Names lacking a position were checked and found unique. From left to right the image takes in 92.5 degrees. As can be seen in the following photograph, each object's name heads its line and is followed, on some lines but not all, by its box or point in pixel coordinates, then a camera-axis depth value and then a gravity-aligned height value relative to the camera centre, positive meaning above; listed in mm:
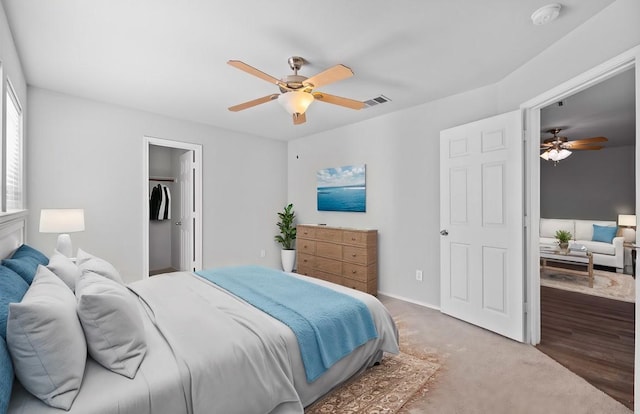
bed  1225 -720
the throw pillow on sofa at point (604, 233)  5781 -461
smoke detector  1940 +1269
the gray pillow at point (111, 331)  1344 -552
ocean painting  4562 +318
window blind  2521 +502
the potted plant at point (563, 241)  5114 -549
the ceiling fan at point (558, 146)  4871 +1024
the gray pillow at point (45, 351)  1104 -534
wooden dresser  4164 -679
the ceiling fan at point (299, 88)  2184 +960
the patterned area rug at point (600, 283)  4133 -1125
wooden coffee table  4746 -865
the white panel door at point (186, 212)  4676 -48
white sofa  5359 -600
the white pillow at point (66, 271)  1874 -394
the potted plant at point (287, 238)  5508 -534
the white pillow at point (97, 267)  1883 -366
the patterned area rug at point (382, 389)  1858 -1201
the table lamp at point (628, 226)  5684 -313
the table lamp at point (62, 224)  2887 -143
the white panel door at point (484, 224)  2838 -150
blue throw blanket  1767 -666
